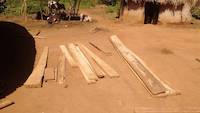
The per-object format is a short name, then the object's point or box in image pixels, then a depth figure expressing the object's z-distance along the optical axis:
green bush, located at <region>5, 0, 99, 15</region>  20.65
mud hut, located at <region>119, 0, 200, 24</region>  17.88
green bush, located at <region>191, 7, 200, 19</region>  20.70
